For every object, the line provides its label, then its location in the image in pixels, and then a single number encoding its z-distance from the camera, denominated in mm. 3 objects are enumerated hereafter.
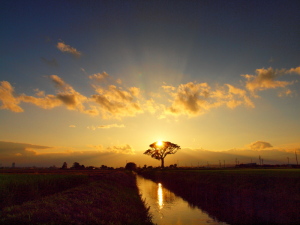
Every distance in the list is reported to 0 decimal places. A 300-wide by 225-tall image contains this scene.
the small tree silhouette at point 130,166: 182425
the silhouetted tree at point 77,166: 158712
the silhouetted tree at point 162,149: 102500
